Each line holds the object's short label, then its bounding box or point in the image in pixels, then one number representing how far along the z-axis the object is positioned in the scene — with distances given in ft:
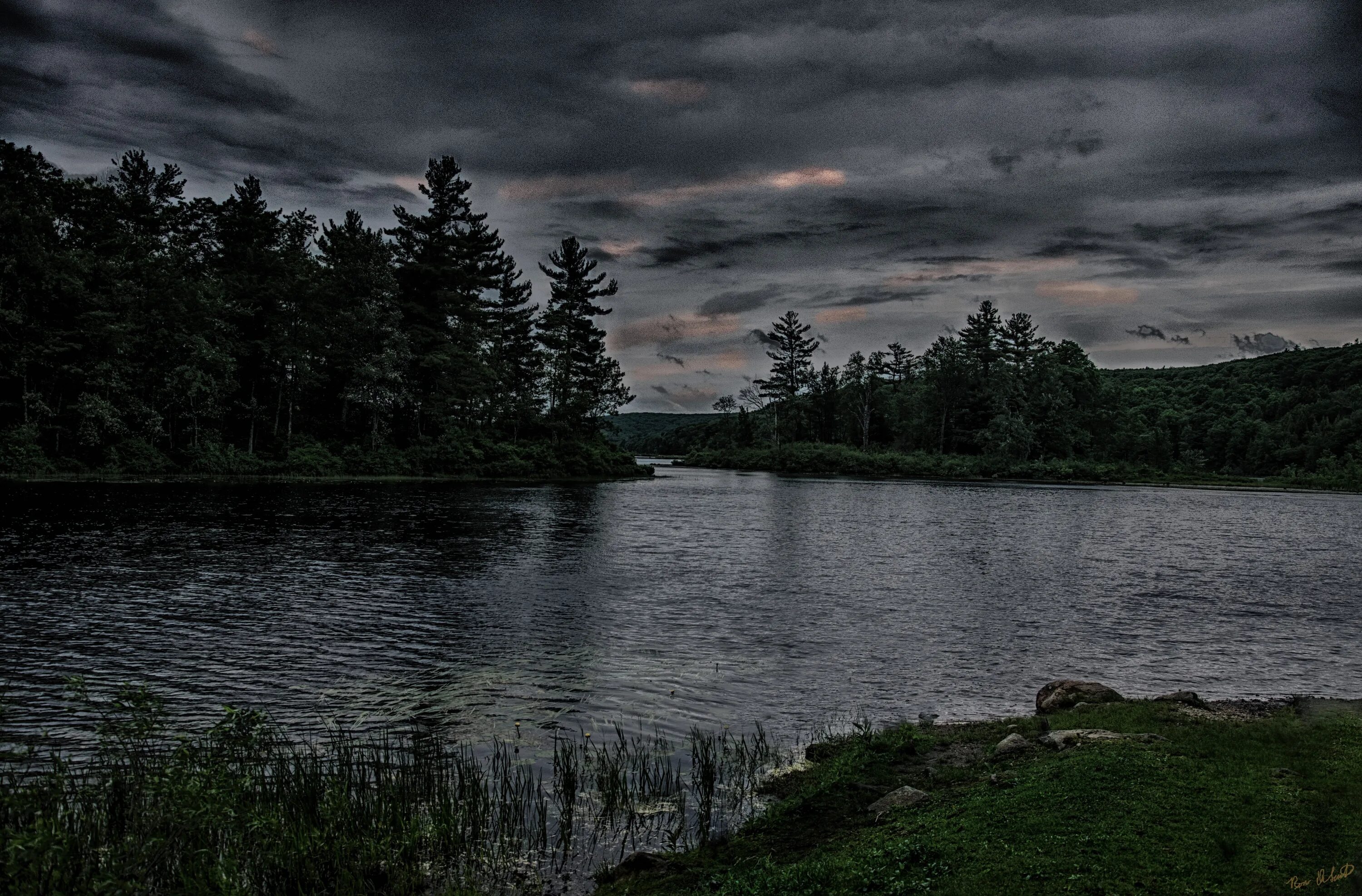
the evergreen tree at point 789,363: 506.48
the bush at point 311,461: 233.55
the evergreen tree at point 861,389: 489.26
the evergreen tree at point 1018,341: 473.26
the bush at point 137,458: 200.23
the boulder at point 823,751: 40.19
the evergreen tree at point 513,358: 298.76
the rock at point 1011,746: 37.22
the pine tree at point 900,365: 583.99
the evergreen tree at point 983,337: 478.18
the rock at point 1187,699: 46.09
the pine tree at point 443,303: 268.21
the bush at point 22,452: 180.34
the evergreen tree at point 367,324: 238.68
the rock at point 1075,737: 36.60
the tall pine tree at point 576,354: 317.01
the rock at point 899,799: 31.30
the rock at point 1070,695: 47.47
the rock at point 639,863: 27.43
